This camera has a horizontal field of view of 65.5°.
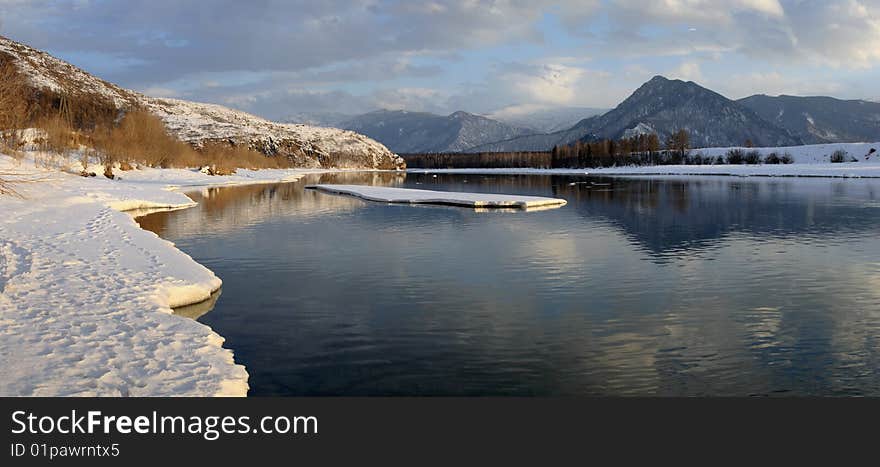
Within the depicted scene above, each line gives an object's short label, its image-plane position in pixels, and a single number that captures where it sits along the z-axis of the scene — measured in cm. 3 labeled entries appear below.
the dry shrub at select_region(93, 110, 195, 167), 10412
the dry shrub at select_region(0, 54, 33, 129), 2750
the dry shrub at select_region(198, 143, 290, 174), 13744
